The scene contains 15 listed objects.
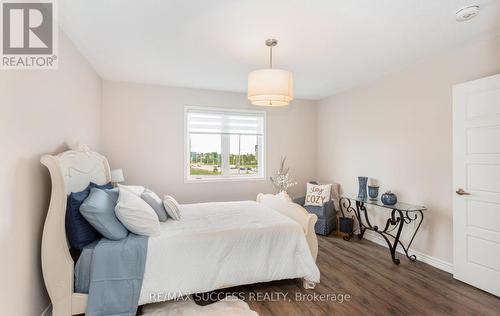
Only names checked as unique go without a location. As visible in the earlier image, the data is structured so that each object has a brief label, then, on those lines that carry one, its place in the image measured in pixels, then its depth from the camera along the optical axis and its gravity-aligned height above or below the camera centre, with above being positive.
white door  2.40 -0.25
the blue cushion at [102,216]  1.99 -0.48
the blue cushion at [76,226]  1.98 -0.56
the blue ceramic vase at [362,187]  3.76 -0.44
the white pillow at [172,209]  2.73 -0.57
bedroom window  4.49 +0.25
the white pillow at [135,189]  2.75 -0.38
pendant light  2.38 +0.70
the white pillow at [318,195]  4.27 -0.64
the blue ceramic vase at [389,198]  3.29 -0.54
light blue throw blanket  1.94 -0.95
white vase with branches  4.81 -0.43
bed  1.87 -0.83
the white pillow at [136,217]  2.15 -0.53
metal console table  3.12 -0.82
